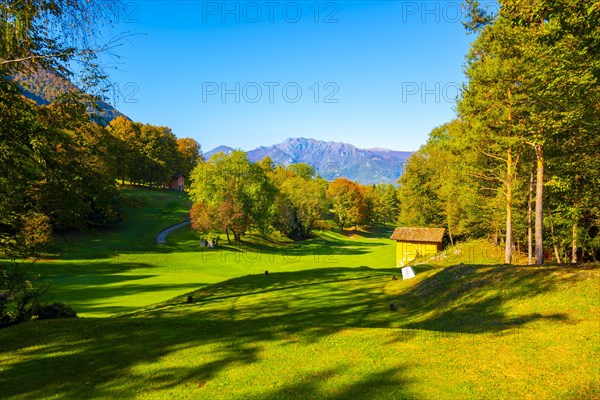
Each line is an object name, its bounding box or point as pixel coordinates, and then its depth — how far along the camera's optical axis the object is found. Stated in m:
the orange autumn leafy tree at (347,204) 99.12
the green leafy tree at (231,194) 55.00
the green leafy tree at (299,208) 75.68
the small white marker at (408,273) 24.12
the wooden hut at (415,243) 44.62
